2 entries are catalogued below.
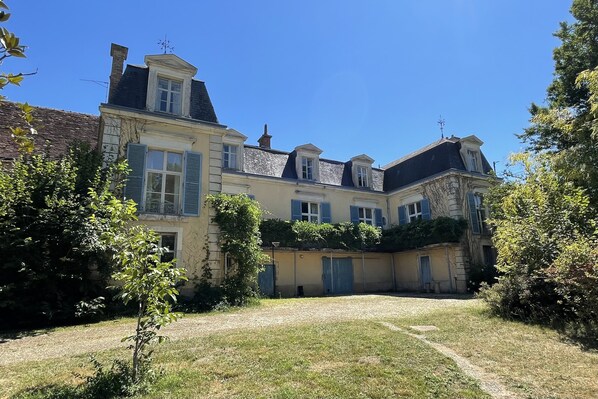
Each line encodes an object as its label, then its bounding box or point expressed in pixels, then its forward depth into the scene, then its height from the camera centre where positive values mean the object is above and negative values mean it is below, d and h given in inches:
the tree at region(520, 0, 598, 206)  347.3 +253.6
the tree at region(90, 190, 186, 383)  153.3 +2.4
